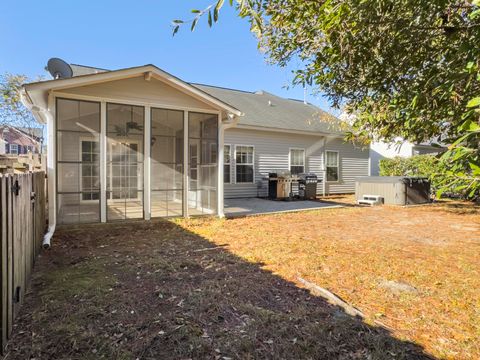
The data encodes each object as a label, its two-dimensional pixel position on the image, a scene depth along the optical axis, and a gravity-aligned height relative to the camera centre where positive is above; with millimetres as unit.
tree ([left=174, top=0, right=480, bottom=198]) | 2424 +1339
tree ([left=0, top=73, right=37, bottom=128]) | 17578 +4513
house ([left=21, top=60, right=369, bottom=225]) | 5734 +725
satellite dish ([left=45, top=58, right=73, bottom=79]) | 7086 +2735
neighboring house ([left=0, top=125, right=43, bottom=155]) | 27725 +3366
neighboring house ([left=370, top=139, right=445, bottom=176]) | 17009 +1558
